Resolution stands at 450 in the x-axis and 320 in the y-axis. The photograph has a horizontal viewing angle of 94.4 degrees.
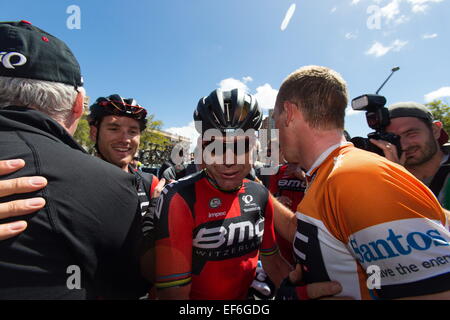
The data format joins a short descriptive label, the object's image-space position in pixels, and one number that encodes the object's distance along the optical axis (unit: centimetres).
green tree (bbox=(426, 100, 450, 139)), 2345
